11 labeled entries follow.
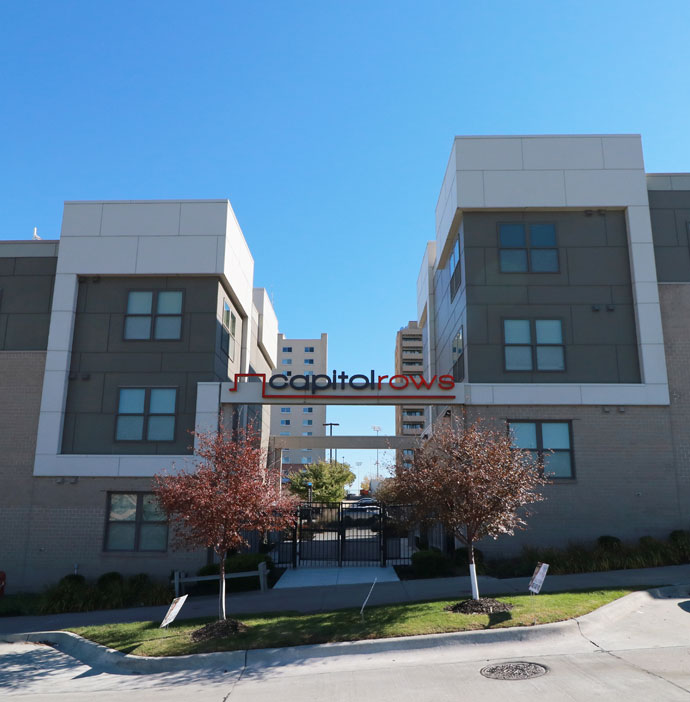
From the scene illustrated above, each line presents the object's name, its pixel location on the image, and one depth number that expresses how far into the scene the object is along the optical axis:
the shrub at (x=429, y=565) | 17.36
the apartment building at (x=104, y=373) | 19.16
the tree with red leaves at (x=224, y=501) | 11.97
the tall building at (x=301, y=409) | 99.56
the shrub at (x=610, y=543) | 17.47
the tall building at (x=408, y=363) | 101.88
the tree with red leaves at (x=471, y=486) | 12.38
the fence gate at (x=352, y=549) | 20.09
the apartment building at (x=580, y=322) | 18.72
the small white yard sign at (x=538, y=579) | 11.64
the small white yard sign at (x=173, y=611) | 11.63
